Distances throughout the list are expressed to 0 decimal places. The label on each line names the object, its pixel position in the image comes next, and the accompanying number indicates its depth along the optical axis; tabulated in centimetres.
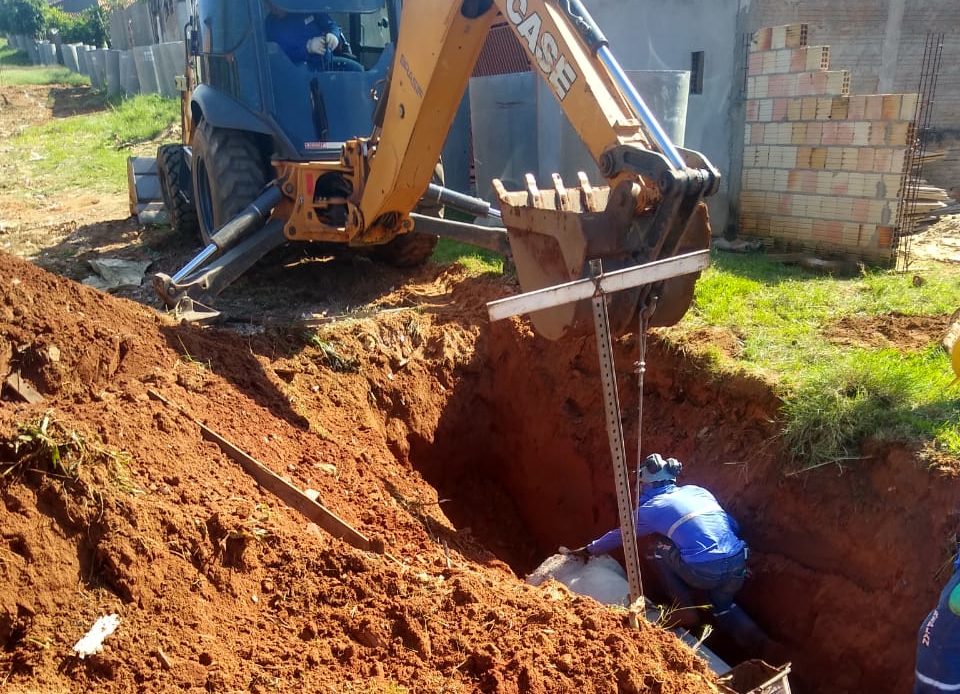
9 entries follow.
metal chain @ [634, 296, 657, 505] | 349
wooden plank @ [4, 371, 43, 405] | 394
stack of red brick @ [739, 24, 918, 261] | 768
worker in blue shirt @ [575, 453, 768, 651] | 436
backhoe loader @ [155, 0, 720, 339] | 346
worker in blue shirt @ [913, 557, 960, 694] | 339
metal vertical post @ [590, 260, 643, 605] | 311
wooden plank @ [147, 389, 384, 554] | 379
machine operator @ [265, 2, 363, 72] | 632
